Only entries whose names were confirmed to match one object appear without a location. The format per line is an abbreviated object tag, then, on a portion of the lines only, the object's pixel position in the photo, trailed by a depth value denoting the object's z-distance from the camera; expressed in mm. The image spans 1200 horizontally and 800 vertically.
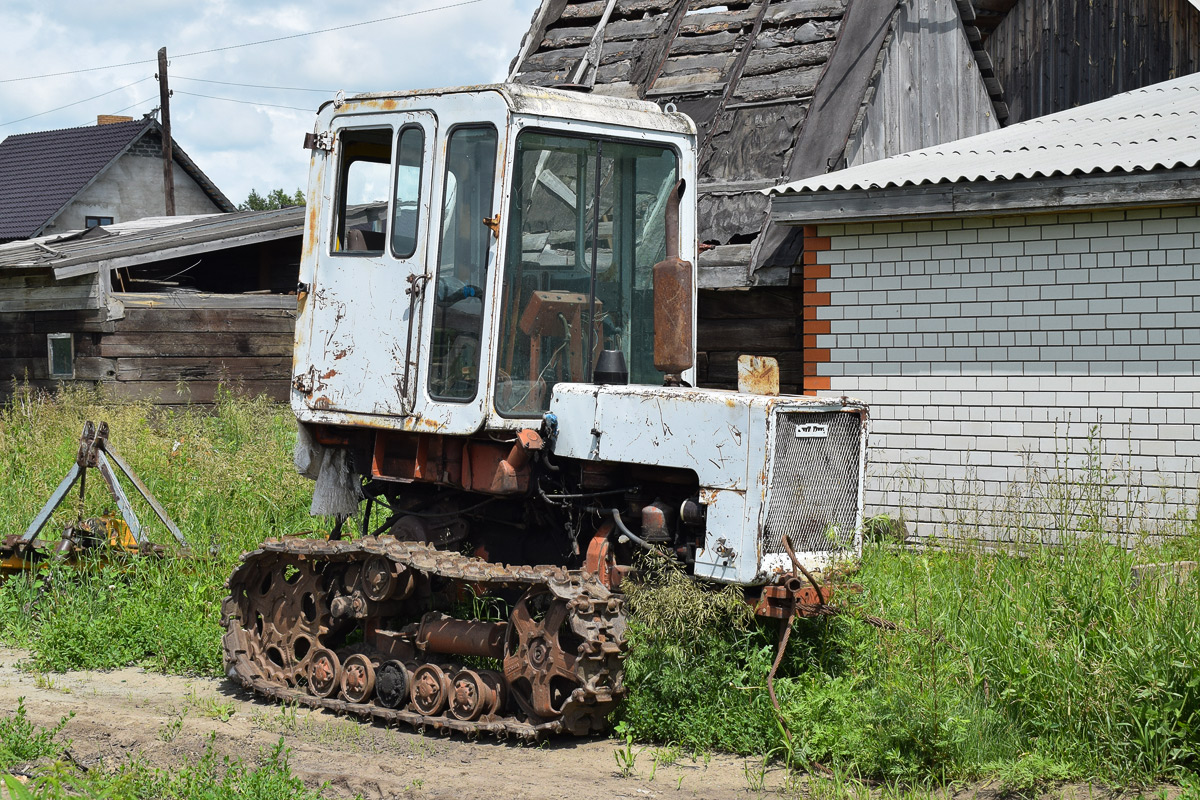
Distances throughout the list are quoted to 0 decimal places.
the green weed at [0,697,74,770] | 5047
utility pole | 31375
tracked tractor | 5285
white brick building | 7656
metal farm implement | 7840
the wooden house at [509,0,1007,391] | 9758
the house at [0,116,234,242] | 31578
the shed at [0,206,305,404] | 14312
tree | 55156
